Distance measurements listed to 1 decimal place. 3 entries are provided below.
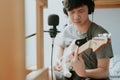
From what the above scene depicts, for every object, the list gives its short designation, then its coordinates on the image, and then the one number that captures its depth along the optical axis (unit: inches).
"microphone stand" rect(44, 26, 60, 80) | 51.5
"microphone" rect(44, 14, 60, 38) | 49.9
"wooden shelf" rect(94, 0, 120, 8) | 83.8
